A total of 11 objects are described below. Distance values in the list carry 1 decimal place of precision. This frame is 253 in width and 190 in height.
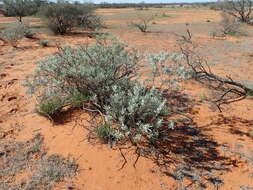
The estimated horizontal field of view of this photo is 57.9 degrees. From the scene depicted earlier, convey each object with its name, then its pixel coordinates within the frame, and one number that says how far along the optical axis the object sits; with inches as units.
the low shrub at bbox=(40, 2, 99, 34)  575.2
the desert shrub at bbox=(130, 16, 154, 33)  647.8
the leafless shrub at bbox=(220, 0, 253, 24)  785.6
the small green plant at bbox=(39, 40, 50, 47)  437.1
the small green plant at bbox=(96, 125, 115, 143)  131.6
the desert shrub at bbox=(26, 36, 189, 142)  133.6
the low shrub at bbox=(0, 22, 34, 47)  439.5
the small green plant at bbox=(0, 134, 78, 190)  113.4
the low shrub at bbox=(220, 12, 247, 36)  596.4
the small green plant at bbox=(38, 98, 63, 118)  160.4
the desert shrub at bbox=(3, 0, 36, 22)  871.1
